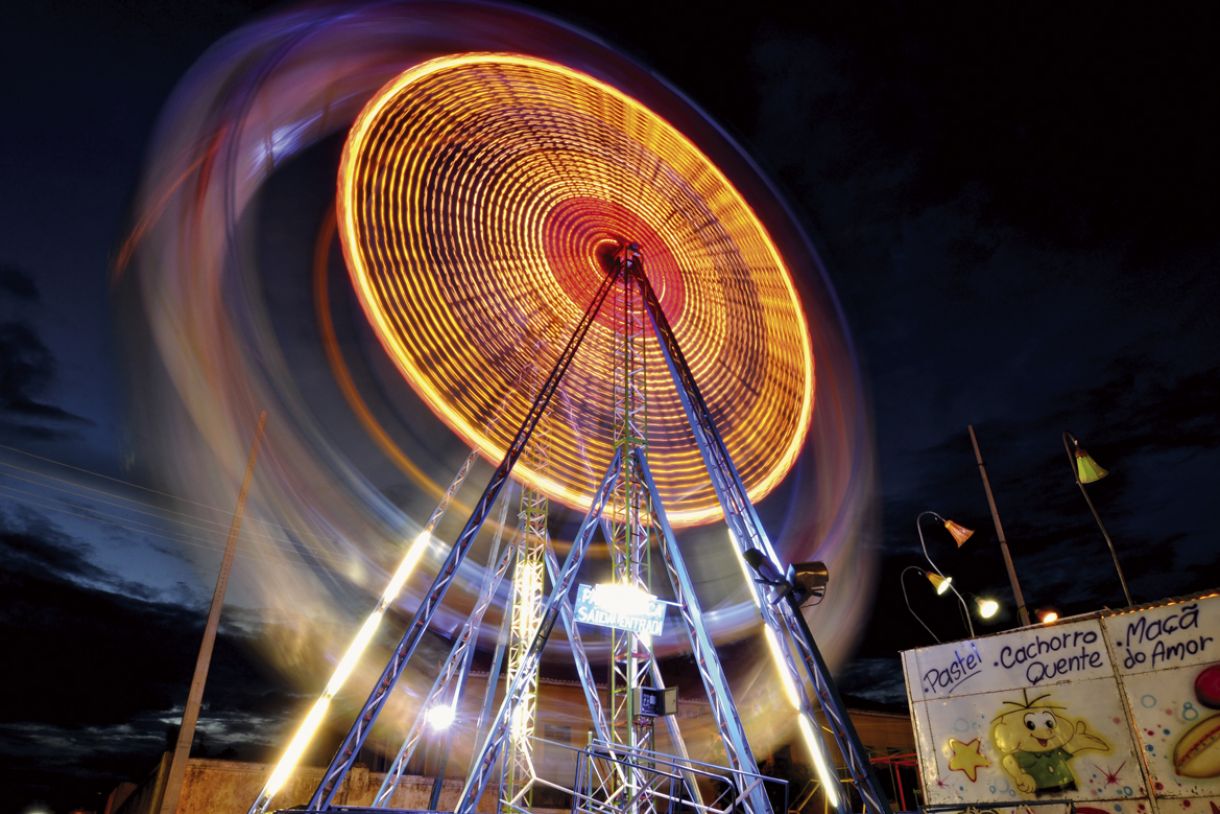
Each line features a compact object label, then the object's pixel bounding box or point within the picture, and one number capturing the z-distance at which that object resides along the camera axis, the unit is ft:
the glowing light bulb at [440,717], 54.49
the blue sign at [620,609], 38.78
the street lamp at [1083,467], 41.98
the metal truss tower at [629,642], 29.96
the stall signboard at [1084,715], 24.82
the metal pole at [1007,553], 44.04
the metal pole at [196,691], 47.09
